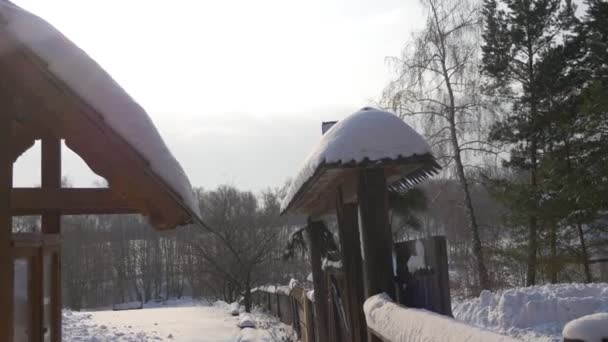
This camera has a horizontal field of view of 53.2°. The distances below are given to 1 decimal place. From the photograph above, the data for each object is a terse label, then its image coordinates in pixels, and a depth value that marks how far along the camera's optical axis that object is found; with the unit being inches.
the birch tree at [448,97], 749.9
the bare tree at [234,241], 1067.3
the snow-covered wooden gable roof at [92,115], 90.4
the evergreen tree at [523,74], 775.7
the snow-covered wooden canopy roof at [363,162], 151.3
